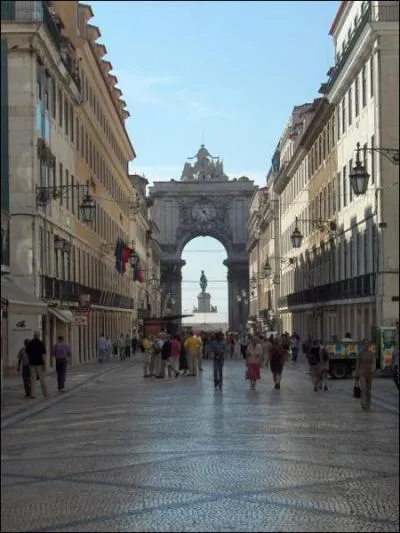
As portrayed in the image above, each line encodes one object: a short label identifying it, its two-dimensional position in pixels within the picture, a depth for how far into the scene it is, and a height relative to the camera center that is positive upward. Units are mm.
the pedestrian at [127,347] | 69950 -1089
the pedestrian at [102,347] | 57031 -891
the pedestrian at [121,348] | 65625 -1070
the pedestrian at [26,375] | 27734 -1088
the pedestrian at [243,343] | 65850 -875
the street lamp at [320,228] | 49688 +4987
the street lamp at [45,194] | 40344 +4920
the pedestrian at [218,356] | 32188 -792
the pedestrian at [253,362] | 32000 -948
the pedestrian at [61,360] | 31359 -821
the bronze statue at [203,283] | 197000 +7997
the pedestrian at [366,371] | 23672 -916
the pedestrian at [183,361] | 43250 -1223
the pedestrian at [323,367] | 31462 -1110
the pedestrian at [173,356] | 41594 -995
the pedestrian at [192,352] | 42250 -860
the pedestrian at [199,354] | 43281 -963
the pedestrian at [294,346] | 59231 -939
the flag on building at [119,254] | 61278 +4140
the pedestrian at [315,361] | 31328 -927
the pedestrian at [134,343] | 82688 -1013
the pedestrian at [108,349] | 60631 -1066
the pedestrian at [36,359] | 27141 -684
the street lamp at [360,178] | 23250 +3070
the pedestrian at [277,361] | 32344 -935
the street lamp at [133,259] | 71662 +4841
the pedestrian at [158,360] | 40219 -1101
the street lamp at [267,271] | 88750 +4784
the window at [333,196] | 56188 +6554
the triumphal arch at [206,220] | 161750 +15750
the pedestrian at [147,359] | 41094 -1083
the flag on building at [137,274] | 77875 +3923
